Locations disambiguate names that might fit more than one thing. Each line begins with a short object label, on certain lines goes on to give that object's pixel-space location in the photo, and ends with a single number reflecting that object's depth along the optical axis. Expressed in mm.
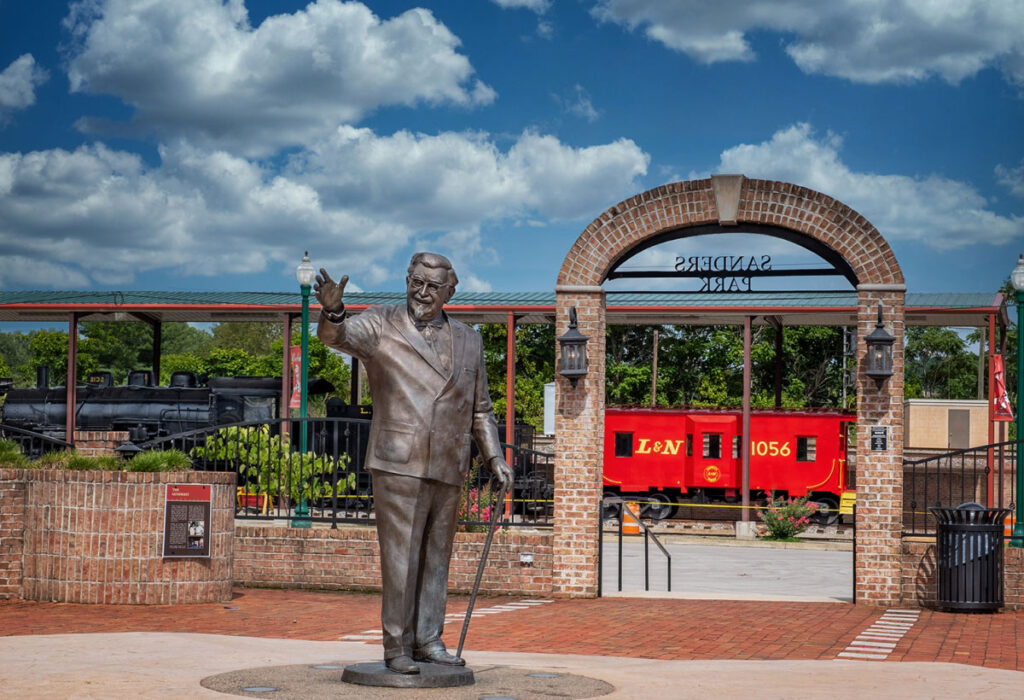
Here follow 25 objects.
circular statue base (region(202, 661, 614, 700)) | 5766
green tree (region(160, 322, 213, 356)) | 90188
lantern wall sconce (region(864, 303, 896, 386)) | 11859
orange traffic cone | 25297
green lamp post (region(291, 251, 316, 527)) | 18103
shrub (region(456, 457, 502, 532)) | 13078
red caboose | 28719
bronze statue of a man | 6371
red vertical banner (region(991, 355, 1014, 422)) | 20009
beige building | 30375
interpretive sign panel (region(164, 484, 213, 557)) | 10766
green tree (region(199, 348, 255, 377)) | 60625
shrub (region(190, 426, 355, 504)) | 13297
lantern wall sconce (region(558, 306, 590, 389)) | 12312
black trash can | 11555
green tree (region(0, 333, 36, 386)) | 94188
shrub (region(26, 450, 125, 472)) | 10945
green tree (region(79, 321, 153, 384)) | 71812
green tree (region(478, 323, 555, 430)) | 42781
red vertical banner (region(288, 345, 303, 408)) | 19609
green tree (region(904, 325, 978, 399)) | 56219
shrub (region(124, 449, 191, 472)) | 10930
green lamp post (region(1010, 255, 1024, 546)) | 13312
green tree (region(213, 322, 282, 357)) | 85000
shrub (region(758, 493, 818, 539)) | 24953
